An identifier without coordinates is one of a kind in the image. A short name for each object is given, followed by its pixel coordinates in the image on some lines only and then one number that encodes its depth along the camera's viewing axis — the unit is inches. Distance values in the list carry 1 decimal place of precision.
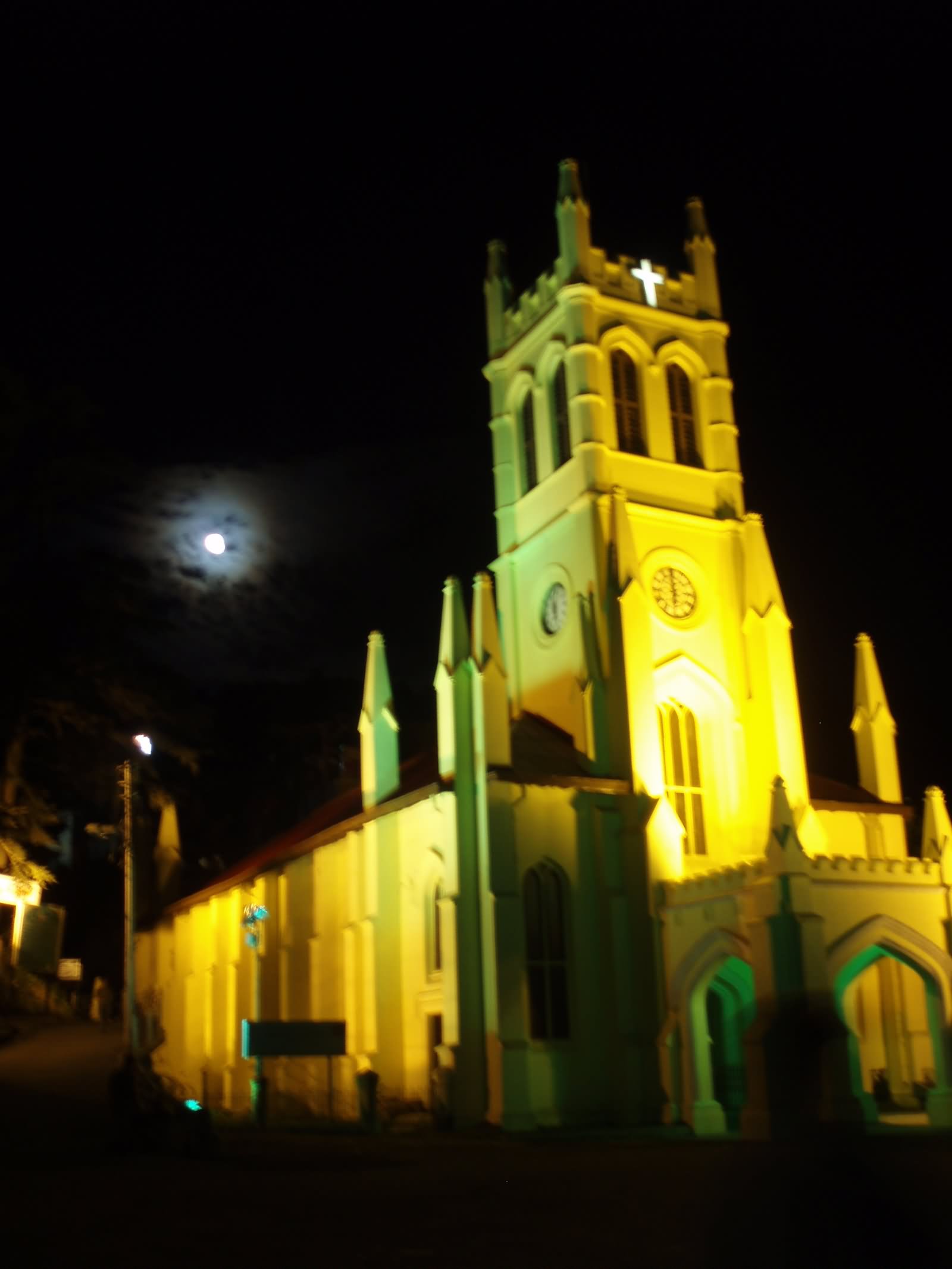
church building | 1067.3
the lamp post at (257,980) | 1320.1
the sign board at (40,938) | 1699.1
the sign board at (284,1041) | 964.0
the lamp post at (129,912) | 1259.8
